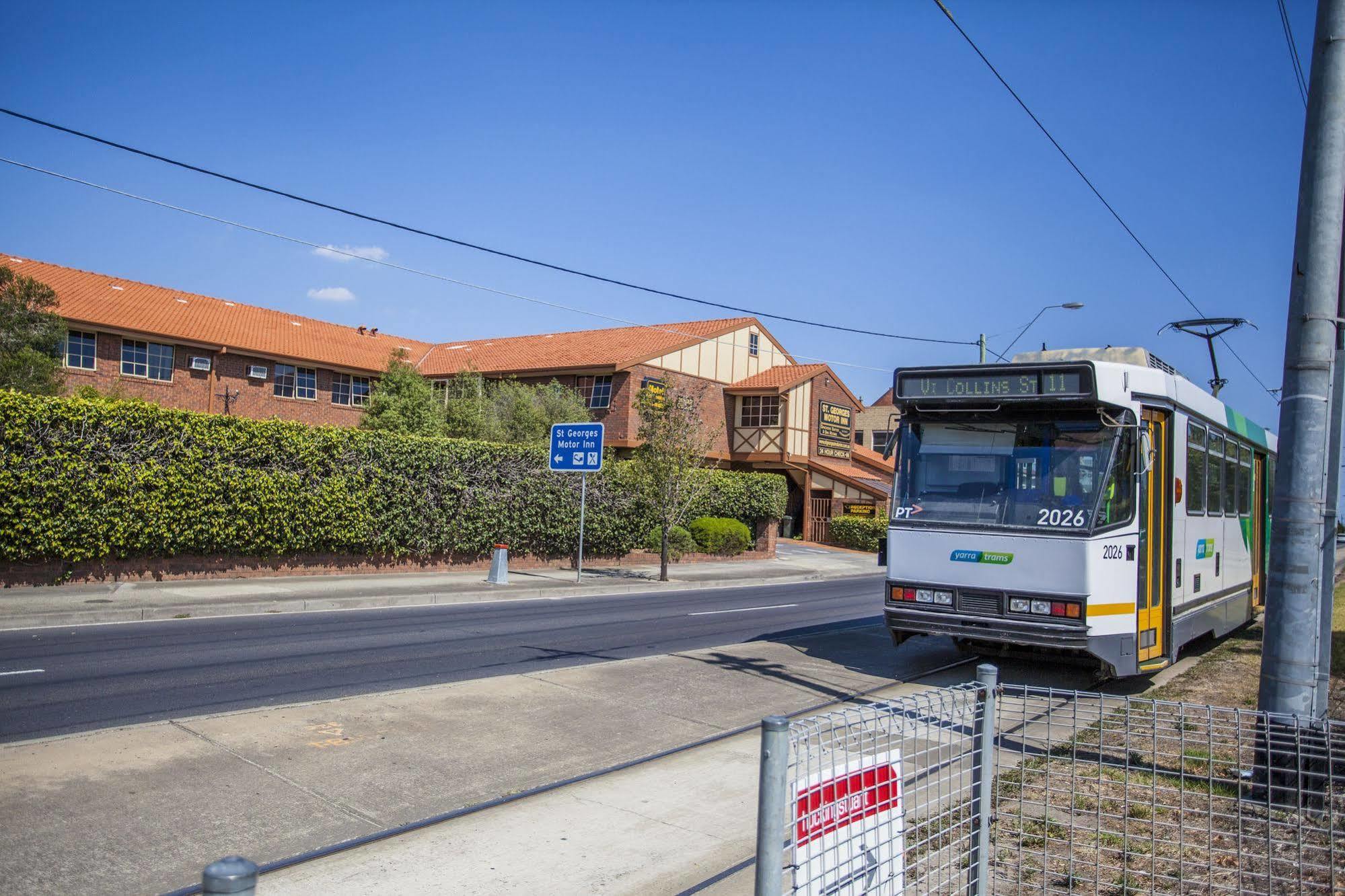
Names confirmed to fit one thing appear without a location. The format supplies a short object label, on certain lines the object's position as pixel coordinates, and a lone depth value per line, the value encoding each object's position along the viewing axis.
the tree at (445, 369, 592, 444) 31.86
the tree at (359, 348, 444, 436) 33.03
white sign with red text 2.88
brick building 32.06
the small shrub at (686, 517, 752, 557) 31.98
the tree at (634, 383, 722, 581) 24.27
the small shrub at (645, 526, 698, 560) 29.25
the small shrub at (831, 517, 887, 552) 41.66
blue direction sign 22.30
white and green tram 9.33
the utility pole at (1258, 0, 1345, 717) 6.17
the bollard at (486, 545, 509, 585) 20.83
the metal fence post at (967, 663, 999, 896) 3.73
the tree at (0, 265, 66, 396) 22.56
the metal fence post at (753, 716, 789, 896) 2.59
